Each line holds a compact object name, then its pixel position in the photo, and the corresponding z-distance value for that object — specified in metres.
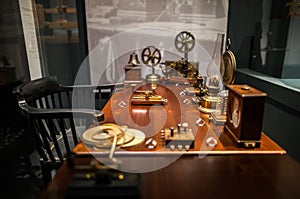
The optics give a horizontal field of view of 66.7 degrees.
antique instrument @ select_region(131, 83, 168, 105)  1.60
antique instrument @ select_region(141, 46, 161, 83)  2.33
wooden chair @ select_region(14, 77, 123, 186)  1.26
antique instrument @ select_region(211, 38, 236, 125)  1.23
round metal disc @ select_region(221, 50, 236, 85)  1.23
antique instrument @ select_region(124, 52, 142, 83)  2.32
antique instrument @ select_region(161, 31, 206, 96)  1.81
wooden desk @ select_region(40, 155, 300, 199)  0.72
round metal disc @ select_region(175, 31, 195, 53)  2.57
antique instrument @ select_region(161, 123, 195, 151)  0.98
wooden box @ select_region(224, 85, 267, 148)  0.95
